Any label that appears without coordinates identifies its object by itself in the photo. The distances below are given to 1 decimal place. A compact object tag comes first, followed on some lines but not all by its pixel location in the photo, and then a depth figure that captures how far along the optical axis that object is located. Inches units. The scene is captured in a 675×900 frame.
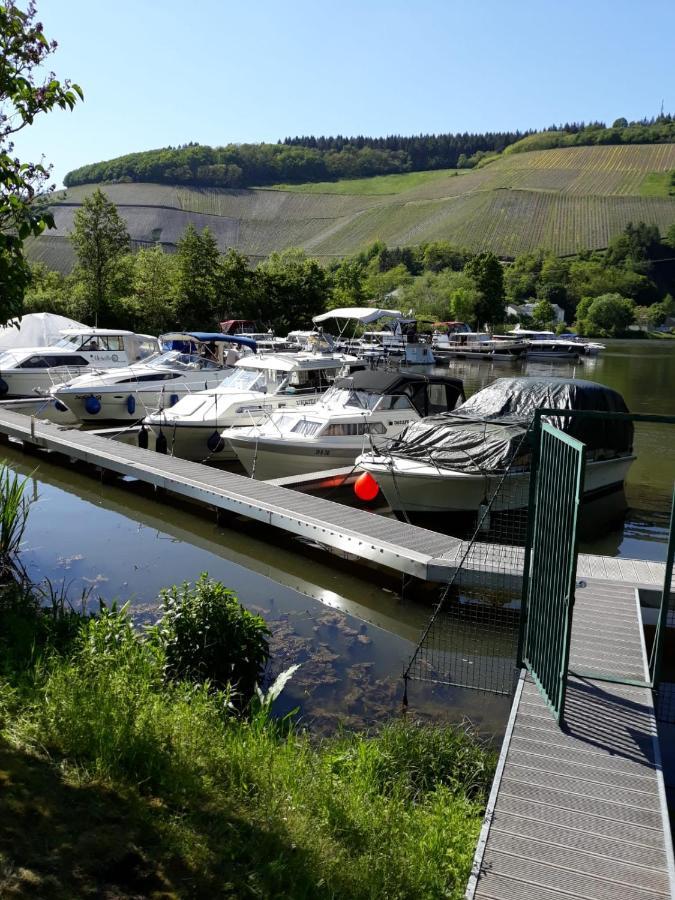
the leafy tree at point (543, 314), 4057.6
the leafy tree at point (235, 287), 2290.8
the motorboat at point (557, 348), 2738.7
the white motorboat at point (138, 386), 916.0
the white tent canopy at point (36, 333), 1266.0
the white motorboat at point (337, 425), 646.5
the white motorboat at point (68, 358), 1090.7
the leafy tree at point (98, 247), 1982.0
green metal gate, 222.7
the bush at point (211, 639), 279.9
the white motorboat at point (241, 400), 751.7
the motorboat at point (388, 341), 1599.4
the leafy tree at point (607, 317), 4020.7
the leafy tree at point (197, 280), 2178.9
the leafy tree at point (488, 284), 3631.9
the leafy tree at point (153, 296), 2029.8
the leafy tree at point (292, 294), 2438.5
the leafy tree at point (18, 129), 198.8
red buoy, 543.8
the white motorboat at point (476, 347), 2662.4
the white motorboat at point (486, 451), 511.8
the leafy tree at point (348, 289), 3009.4
